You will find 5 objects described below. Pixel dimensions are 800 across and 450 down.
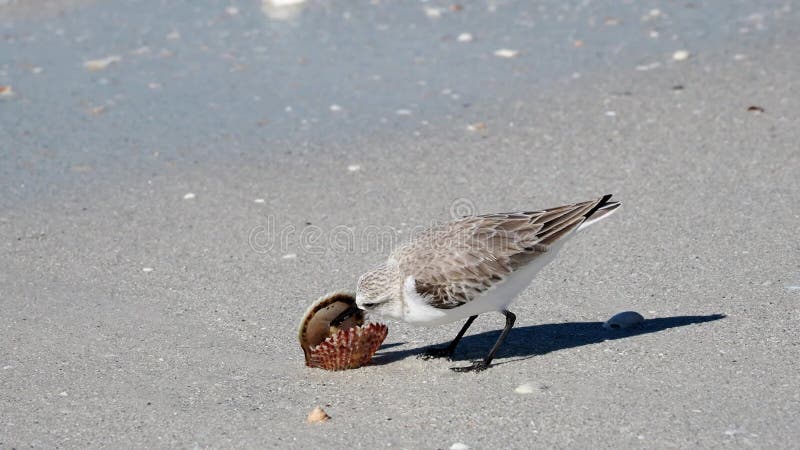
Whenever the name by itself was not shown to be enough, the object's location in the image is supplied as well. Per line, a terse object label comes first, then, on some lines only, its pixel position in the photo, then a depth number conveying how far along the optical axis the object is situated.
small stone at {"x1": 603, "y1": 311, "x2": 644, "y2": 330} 10.81
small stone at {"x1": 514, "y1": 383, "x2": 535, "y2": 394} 9.66
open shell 10.03
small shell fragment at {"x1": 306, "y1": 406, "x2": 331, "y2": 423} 9.21
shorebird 9.96
